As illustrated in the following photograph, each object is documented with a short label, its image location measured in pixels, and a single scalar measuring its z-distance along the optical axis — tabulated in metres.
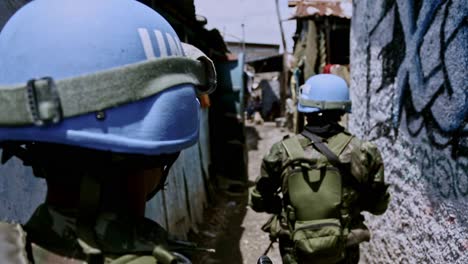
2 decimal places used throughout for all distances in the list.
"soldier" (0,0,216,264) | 0.73
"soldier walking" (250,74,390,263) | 2.35
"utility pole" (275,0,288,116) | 12.44
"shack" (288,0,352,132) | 8.37
